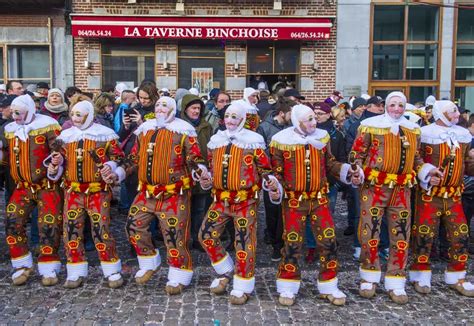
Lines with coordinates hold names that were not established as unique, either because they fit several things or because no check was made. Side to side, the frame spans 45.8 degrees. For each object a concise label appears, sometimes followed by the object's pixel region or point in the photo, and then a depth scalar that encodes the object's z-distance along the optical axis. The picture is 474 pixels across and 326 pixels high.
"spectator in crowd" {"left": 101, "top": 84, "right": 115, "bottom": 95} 10.30
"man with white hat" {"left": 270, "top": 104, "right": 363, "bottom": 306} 5.00
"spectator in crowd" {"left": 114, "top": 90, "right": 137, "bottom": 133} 7.44
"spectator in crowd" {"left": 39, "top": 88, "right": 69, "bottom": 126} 6.61
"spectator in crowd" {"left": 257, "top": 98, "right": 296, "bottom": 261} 6.23
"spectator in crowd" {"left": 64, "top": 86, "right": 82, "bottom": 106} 8.42
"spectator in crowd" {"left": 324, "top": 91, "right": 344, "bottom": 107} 12.01
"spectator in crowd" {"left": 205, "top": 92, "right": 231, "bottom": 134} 6.55
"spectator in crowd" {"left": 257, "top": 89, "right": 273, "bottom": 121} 9.16
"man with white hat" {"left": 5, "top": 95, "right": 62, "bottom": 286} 5.36
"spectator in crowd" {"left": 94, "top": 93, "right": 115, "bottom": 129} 7.11
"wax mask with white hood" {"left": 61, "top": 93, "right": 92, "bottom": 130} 5.93
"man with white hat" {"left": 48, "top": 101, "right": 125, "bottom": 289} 5.23
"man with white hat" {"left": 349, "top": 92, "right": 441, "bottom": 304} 5.07
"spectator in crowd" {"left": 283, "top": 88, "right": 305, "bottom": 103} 7.18
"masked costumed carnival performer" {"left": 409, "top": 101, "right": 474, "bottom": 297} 5.21
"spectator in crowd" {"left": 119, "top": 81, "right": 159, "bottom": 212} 6.31
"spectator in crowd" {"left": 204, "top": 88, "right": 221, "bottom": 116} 8.08
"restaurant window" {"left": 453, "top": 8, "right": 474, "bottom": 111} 14.86
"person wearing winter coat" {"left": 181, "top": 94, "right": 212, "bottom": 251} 6.06
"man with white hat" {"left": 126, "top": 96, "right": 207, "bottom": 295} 5.20
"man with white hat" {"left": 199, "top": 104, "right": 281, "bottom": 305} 5.04
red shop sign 13.80
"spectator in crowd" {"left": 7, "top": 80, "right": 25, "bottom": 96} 8.70
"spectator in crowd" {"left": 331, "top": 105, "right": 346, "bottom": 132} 7.76
